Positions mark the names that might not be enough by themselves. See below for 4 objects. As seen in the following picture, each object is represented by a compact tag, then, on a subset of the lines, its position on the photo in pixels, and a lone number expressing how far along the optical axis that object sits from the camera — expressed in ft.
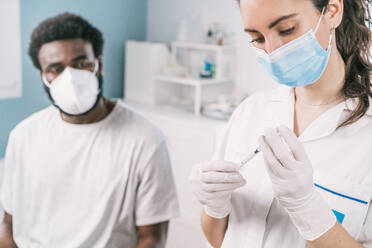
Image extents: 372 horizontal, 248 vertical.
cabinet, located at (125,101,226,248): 8.67
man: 4.74
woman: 2.79
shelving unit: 9.39
